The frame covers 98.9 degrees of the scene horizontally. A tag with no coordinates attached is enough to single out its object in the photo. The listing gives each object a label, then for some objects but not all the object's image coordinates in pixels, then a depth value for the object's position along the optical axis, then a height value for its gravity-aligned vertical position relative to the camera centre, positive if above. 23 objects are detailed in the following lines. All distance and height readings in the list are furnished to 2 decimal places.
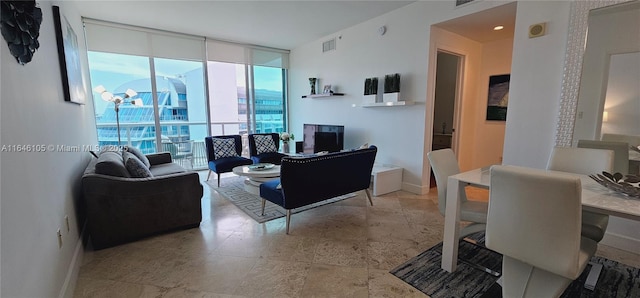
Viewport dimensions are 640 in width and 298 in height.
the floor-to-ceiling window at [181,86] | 4.67 +0.63
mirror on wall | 2.25 +0.40
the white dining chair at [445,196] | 2.05 -0.63
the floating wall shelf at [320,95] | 5.01 +0.45
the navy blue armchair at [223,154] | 4.36 -0.62
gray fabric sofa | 2.35 -0.77
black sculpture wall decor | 1.23 +0.44
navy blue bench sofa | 2.54 -0.60
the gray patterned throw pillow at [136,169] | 2.65 -0.49
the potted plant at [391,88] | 3.88 +0.44
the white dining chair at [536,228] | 1.30 -0.56
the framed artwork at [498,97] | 4.37 +0.36
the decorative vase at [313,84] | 5.53 +0.70
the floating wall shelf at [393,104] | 3.80 +0.22
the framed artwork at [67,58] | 2.46 +0.58
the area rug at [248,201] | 3.19 -1.10
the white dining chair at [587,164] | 1.80 -0.35
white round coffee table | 3.48 -0.71
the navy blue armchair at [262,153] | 4.86 -0.63
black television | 4.73 -0.35
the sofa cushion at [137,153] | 3.64 -0.47
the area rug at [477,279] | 1.83 -1.14
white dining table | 1.36 -0.43
